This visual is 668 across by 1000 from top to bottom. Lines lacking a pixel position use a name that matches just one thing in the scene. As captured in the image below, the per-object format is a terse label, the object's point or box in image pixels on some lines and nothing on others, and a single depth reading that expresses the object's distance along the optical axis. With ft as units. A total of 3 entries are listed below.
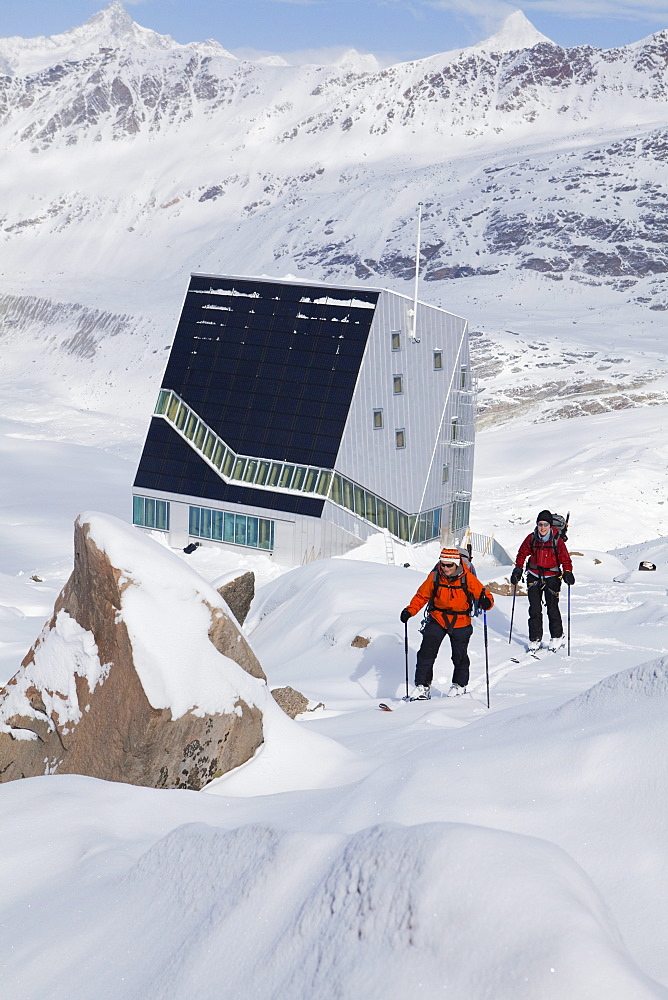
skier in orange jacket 35.14
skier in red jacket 42.80
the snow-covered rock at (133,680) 25.66
